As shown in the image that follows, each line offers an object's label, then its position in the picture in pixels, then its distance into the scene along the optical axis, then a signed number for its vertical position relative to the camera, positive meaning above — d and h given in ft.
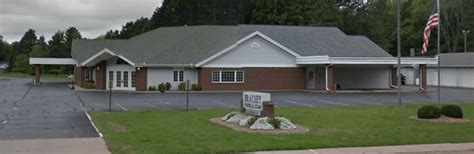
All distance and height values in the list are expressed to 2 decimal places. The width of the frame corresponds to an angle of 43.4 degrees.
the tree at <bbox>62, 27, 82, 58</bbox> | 375.78 +28.33
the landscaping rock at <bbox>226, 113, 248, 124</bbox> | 62.23 -4.07
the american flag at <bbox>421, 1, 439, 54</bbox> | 98.58 +9.46
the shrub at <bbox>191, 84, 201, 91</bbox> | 155.33 -1.95
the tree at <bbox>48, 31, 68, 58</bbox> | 367.91 +22.75
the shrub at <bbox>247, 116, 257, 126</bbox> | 58.29 -4.08
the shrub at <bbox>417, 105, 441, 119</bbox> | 67.36 -3.70
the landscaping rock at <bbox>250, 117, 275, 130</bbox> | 55.67 -4.27
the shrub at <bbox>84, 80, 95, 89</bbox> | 167.32 -1.54
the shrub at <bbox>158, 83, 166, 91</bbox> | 153.03 -1.93
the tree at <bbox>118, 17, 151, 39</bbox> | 294.15 +27.85
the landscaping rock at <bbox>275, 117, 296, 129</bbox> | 56.35 -4.25
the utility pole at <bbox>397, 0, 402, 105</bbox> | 95.92 +10.33
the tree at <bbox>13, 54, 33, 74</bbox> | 392.27 +10.04
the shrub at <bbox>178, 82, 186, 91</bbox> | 156.76 -1.97
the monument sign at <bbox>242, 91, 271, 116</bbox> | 60.39 -2.30
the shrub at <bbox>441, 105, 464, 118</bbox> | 68.18 -3.63
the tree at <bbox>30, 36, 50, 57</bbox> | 374.88 +18.58
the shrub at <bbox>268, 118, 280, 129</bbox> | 56.04 -4.03
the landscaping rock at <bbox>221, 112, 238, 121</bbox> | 65.02 -4.01
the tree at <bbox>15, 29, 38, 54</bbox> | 490.32 +32.57
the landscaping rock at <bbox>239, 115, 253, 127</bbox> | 58.67 -4.20
